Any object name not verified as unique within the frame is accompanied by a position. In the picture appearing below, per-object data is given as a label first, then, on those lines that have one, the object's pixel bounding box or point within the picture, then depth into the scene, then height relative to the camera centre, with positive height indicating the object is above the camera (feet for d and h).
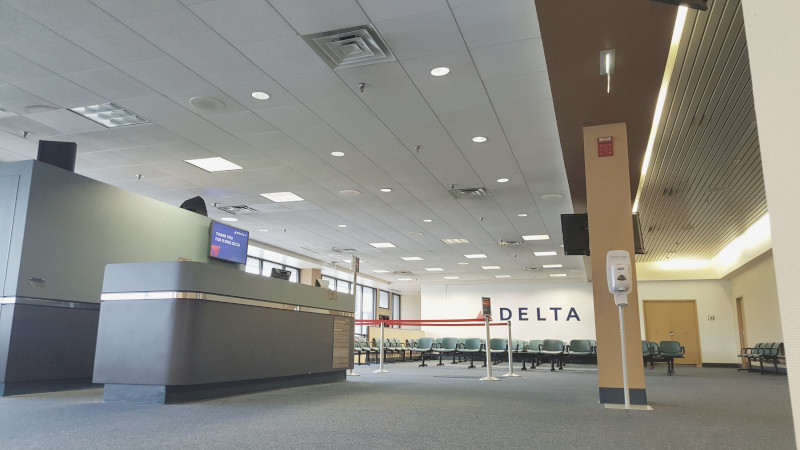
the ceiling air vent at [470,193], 32.50 +8.23
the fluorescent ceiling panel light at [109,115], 21.79 +8.63
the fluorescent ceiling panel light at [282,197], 34.45 +8.39
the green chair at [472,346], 48.45 -1.43
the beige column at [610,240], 17.57 +3.15
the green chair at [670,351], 41.39 -1.38
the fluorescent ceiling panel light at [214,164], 27.99 +8.50
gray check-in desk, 15.83 -0.16
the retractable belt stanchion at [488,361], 28.64 -1.60
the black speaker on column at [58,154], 22.19 +7.04
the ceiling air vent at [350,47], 16.12 +8.61
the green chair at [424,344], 51.91 -1.31
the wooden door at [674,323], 59.93 +1.10
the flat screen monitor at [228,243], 30.63 +4.89
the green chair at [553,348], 44.78 -1.39
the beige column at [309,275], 64.96 +6.40
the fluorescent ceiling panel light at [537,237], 45.80 +7.93
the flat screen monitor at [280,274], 22.98 +2.31
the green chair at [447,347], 49.95 -1.53
